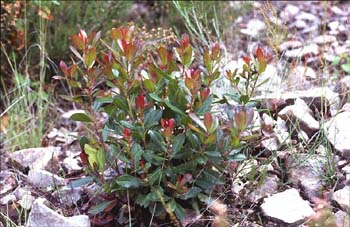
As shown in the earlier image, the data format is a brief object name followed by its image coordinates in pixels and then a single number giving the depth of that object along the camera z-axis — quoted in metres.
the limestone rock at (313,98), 2.25
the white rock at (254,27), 3.49
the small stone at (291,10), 4.00
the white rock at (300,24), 3.83
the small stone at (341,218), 1.68
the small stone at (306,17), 3.94
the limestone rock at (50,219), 1.91
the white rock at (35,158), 2.42
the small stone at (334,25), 3.64
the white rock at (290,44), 3.28
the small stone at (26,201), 2.11
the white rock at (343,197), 1.77
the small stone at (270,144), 2.11
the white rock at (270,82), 2.51
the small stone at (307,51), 3.21
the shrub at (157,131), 1.82
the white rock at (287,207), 1.82
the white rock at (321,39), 3.33
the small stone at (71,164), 2.41
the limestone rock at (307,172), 1.98
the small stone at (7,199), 2.19
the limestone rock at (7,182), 2.29
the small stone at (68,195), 2.13
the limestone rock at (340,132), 2.03
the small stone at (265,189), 1.98
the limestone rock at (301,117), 2.18
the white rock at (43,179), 2.24
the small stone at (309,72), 2.79
